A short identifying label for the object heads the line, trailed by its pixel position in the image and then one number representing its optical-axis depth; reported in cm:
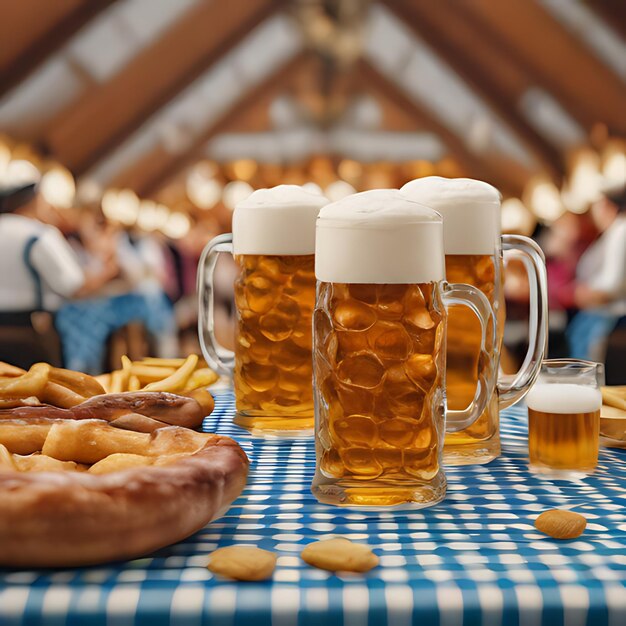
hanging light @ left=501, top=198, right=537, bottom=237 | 841
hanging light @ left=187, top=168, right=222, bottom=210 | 873
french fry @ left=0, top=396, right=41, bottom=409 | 90
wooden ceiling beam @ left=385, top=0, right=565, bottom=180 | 809
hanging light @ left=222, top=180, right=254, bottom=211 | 861
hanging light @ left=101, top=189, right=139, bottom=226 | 877
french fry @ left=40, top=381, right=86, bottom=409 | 96
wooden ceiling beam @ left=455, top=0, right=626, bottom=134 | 764
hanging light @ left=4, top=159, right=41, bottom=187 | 721
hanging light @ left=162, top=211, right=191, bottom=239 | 875
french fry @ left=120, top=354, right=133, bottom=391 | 116
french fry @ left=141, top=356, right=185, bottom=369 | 124
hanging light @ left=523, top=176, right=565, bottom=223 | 863
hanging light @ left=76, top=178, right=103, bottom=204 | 833
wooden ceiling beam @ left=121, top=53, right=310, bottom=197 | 869
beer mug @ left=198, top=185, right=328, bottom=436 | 104
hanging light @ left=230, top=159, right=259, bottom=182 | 872
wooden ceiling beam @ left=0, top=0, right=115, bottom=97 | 632
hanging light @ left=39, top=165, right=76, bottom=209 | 786
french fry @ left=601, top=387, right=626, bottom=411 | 109
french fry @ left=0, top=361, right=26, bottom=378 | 102
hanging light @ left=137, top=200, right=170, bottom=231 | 889
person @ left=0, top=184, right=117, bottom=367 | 405
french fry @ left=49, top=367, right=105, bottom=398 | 102
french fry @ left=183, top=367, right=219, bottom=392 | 120
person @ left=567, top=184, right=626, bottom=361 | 436
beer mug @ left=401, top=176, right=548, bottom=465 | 92
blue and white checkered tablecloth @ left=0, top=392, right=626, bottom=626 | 57
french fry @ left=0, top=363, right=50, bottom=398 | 92
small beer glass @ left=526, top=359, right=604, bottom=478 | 91
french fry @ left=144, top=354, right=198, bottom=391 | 111
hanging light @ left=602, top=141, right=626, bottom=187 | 777
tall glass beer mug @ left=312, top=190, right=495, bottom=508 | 76
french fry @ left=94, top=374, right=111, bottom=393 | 118
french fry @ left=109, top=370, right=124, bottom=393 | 114
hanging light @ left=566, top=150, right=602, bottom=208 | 826
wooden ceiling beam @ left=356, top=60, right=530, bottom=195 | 864
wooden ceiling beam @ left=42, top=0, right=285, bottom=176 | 767
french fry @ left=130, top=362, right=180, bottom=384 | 120
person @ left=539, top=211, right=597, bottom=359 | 517
